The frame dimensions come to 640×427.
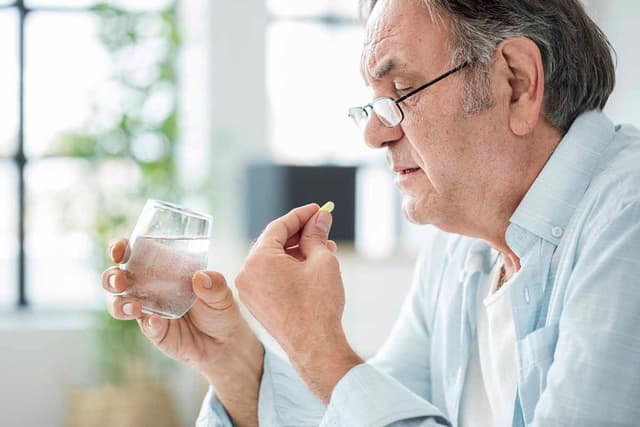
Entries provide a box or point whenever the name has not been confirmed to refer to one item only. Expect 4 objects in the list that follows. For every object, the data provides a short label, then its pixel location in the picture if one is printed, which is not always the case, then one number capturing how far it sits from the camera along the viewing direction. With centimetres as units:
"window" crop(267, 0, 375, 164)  584
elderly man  127
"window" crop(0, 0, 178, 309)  538
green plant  490
